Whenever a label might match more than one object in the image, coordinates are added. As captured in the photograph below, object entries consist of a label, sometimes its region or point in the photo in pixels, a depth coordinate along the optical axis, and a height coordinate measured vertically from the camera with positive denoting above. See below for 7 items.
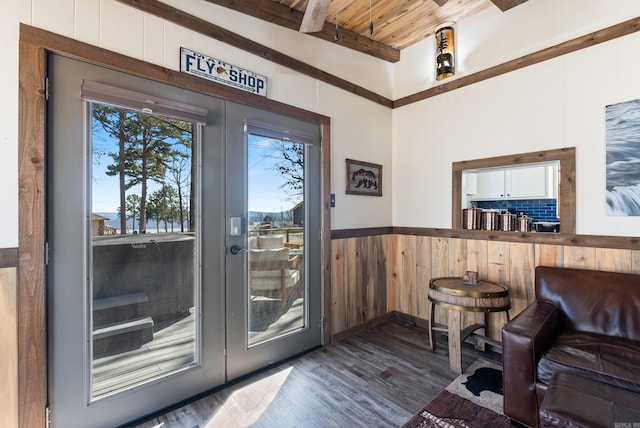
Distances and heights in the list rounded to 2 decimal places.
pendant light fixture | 3.10 +1.70
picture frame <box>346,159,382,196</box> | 3.22 +0.40
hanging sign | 2.11 +1.08
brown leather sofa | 1.65 -0.81
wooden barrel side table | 2.41 -0.73
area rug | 1.84 -1.29
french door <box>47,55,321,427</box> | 1.70 -0.20
